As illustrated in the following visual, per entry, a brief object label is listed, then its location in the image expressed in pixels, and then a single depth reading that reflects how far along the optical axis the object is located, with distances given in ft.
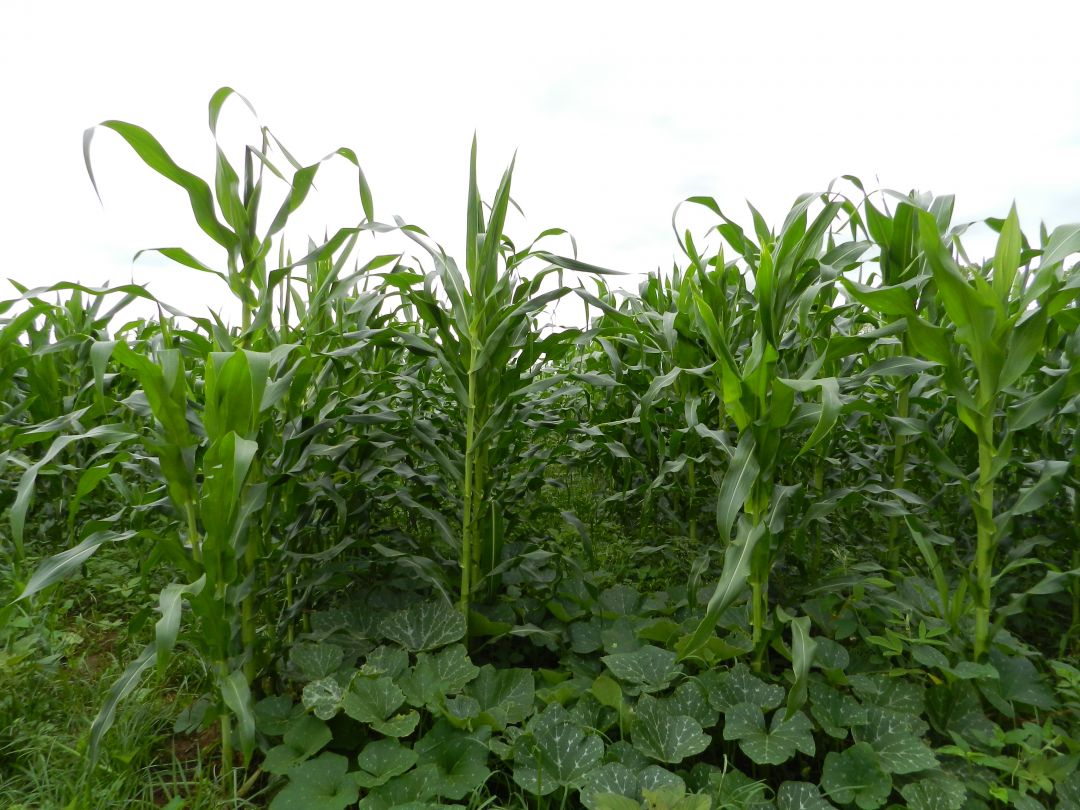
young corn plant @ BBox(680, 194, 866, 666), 5.79
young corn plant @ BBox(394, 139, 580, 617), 7.21
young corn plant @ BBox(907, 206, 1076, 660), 5.92
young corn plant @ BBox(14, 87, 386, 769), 5.48
